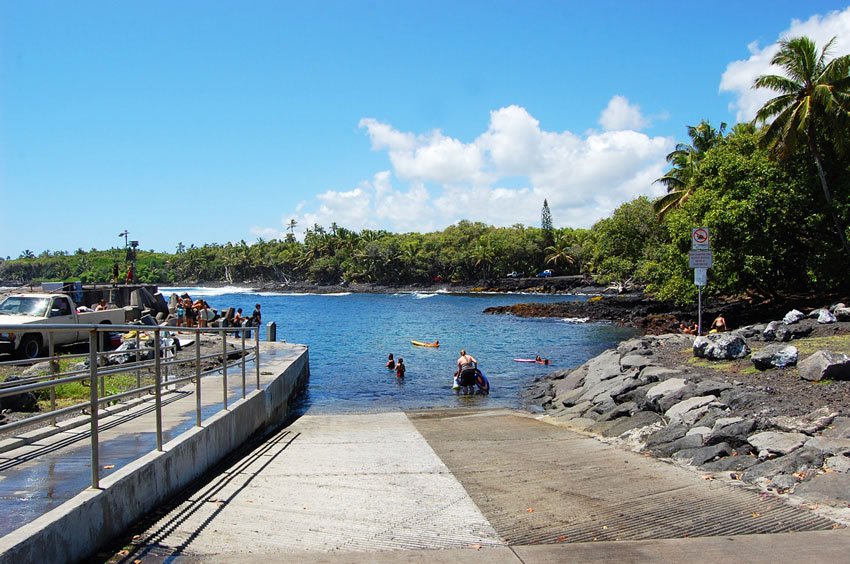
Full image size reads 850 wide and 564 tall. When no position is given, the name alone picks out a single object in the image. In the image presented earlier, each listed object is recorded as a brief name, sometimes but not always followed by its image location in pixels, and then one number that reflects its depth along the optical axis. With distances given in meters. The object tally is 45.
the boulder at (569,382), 21.22
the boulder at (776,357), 13.16
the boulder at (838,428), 8.46
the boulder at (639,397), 13.28
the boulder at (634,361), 17.82
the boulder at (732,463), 8.08
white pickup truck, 16.85
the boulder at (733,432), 8.86
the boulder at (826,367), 11.33
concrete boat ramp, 5.32
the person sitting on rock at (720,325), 25.80
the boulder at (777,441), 8.14
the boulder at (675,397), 12.18
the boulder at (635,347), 20.61
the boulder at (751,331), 19.68
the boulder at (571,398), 18.55
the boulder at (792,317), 19.69
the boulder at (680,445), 9.20
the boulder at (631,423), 11.93
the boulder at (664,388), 12.92
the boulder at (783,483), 7.09
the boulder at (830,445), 7.63
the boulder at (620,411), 13.58
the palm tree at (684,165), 49.47
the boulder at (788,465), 7.51
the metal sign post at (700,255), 18.30
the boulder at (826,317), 18.66
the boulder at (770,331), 17.96
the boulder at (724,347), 15.73
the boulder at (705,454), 8.54
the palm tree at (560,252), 123.38
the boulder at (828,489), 6.54
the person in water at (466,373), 23.45
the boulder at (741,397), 10.82
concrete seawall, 4.24
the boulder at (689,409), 10.97
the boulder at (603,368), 18.83
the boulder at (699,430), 9.63
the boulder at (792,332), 17.16
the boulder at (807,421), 9.10
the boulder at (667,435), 10.11
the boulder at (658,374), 14.60
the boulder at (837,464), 7.27
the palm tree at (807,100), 30.12
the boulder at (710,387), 11.79
